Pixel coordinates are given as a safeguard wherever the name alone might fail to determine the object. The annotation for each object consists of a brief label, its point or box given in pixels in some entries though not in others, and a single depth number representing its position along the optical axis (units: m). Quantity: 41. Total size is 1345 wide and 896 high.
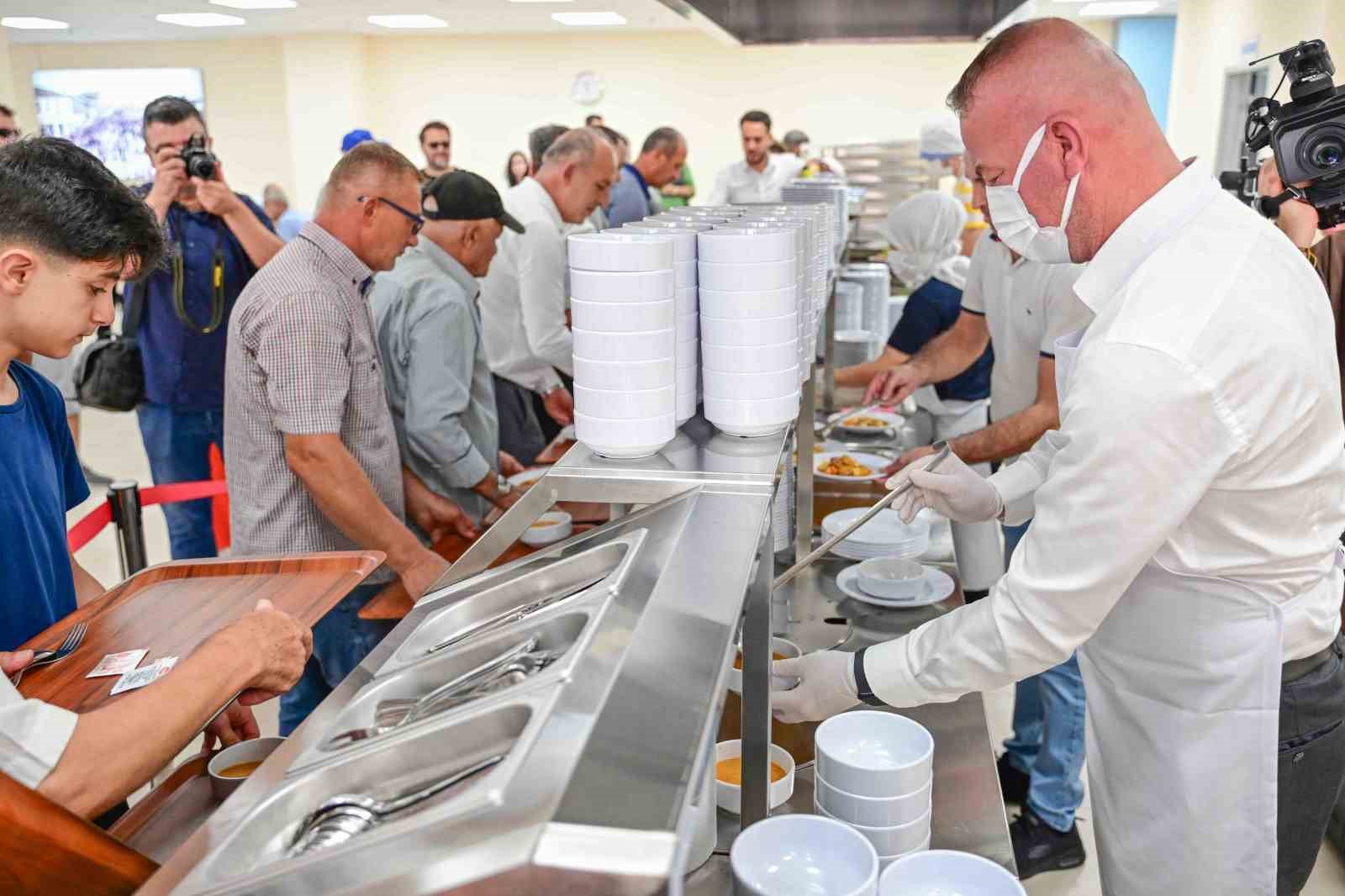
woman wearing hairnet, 2.60
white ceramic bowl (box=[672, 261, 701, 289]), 1.19
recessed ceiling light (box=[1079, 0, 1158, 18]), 9.62
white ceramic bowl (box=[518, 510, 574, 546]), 2.17
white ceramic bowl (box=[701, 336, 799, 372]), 1.20
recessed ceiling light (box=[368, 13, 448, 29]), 10.41
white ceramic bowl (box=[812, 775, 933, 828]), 1.04
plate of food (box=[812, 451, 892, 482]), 2.55
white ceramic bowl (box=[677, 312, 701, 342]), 1.21
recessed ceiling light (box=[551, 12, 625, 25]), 10.20
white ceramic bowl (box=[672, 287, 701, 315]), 1.20
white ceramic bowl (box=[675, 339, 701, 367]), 1.21
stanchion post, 2.14
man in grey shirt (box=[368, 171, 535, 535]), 2.42
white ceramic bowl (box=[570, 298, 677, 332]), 1.06
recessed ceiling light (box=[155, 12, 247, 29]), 9.87
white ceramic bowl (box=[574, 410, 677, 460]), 1.11
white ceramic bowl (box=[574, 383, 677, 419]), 1.10
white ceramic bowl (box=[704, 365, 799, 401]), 1.21
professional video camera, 2.11
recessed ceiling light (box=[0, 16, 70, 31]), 9.66
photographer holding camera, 3.09
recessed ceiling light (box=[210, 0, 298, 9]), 8.91
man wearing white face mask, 1.05
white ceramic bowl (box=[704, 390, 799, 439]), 1.21
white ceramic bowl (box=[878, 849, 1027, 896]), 0.93
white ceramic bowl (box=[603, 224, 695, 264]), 1.17
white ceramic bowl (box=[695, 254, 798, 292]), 1.18
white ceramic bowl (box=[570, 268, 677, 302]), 1.05
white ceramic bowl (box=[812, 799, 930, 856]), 1.05
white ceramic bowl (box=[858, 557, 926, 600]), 1.85
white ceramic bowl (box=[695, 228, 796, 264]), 1.17
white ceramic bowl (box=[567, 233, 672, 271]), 1.04
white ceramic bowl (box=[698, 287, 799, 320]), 1.19
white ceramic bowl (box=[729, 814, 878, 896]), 0.92
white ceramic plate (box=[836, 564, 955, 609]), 1.83
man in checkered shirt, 1.94
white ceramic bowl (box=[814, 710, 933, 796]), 1.04
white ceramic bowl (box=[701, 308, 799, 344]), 1.19
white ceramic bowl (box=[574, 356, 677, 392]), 1.09
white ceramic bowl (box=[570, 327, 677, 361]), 1.08
